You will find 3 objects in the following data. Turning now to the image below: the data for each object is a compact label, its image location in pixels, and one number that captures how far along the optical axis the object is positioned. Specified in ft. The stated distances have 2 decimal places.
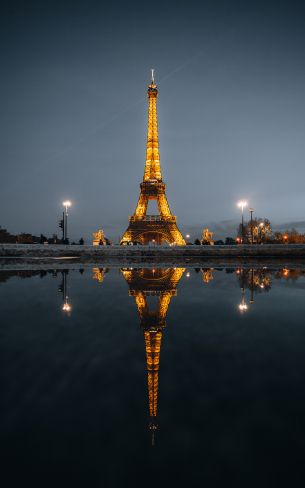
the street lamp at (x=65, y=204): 141.36
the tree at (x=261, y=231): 274.77
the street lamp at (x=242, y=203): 150.20
